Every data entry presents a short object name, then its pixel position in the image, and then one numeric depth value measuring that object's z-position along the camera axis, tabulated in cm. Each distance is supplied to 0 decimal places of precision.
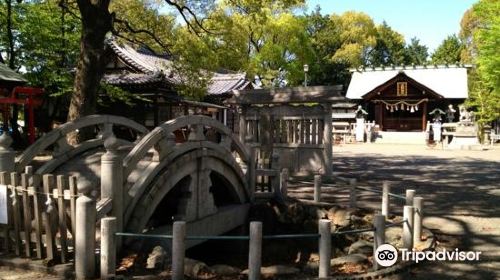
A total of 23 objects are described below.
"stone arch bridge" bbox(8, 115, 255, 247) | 671
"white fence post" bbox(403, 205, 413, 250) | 700
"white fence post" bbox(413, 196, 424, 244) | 751
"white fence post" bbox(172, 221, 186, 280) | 546
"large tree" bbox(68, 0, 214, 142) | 1206
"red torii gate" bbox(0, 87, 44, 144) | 1517
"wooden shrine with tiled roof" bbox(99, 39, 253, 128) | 2481
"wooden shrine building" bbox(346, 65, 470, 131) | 4181
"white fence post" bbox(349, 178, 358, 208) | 1030
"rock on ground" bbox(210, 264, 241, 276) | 636
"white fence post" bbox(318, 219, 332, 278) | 567
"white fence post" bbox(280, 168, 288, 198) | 1124
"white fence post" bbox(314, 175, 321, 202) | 1083
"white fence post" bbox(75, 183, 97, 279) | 562
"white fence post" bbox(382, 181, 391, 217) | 912
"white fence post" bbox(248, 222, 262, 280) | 545
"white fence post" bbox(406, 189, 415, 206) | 776
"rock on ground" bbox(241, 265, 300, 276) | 629
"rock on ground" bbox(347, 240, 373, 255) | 763
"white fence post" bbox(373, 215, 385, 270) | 629
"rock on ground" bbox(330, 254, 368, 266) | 688
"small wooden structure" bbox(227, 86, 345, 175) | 1468
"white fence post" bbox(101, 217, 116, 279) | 556
